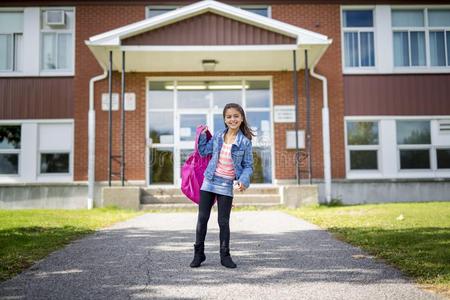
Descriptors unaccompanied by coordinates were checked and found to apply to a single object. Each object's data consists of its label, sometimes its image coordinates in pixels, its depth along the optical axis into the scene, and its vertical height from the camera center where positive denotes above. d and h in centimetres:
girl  423 -2
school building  1266 +204
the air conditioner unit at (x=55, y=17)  1287 +470
